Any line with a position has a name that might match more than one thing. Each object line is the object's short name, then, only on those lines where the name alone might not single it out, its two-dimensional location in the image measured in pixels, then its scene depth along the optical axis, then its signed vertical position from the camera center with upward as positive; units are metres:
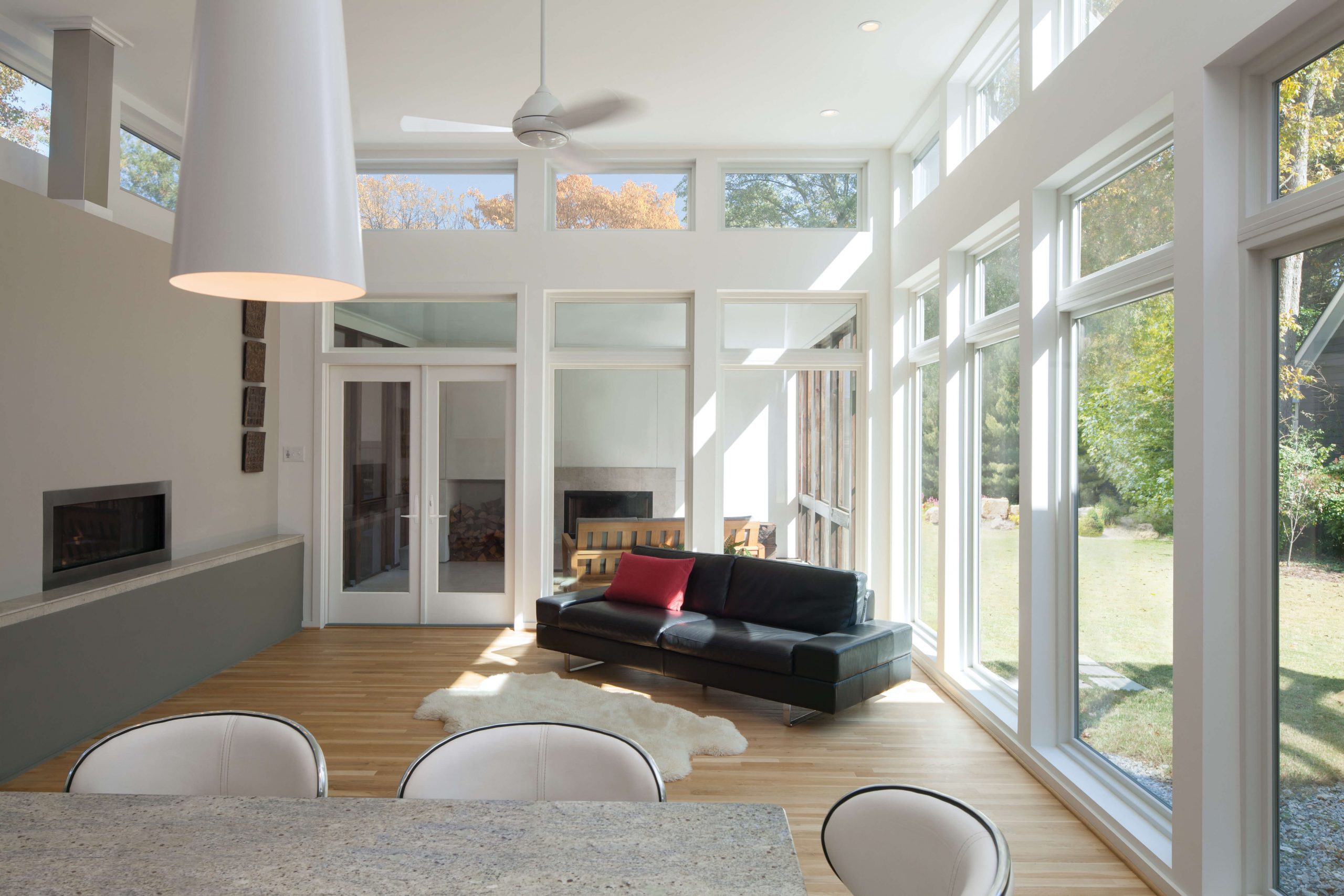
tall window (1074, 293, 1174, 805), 3.08 -0.28
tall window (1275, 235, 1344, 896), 2.29 -0.30
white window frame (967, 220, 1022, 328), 4.36 +1.01
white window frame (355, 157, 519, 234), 6.65 +2.30
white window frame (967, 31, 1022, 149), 4.56 +2.22
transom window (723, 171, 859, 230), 6.64 +2.03
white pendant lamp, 1.37 +0.50
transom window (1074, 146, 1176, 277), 3.08 +0.98
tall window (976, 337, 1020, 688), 4.34 -0.25
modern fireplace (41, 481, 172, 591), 4.32 -0.41
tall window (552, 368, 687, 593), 6.73 -0.01
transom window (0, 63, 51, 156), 4.36 +1.82
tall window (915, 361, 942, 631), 5.68 -0.20
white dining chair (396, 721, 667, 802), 1.89 -0.70
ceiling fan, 3.50 +1.46
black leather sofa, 4.38 -0.99
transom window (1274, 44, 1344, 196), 2.32 +0.97
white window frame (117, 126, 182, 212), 5.26 +2.07
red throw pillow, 5.56 -0.81
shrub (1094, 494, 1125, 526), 3.39 -0.19
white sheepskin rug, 4.04 -1.36
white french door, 6.72 -0.29
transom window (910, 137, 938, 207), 5.85 +2.05
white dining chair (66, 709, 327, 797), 1.96 -0.71
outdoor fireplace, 6.78 -0.37
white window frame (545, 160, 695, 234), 6.65 +2.29
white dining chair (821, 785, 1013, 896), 1.43 -0.69
